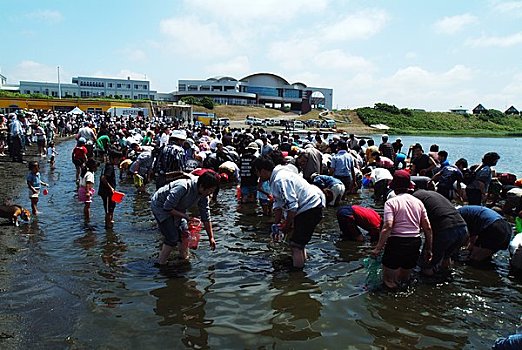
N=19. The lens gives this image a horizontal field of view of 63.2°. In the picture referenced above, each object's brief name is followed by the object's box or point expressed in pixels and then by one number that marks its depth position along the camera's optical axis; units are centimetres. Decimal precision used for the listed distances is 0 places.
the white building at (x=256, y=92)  10569
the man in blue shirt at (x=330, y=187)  1121
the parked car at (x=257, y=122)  6400
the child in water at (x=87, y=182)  877
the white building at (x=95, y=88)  8925
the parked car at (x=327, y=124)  7205
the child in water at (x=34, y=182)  934
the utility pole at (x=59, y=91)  8321
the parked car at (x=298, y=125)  6409
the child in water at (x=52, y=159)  1762
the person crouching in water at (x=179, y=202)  575
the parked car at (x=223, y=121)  5562
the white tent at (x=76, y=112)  4185
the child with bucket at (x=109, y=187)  826
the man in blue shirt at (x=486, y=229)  655
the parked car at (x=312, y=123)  6884
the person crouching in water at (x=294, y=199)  587
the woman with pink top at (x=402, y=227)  532
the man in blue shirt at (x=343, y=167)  1195
